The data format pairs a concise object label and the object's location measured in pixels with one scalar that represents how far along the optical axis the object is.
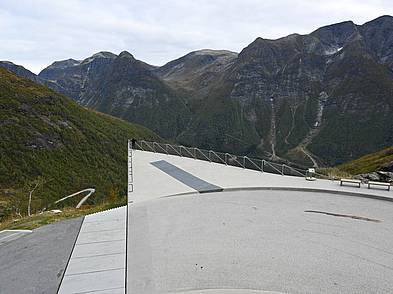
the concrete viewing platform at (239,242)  7.48
